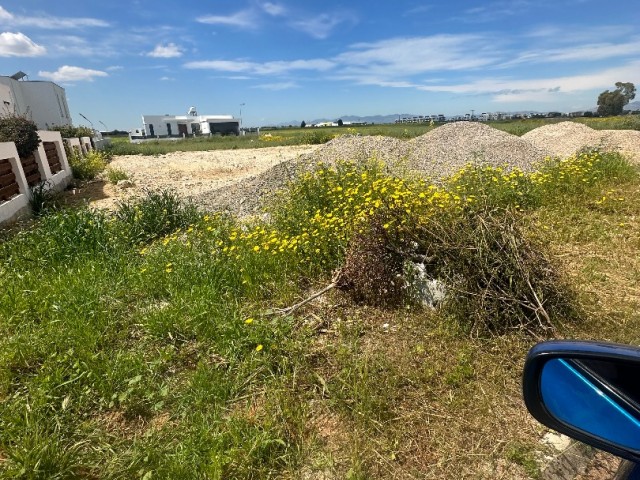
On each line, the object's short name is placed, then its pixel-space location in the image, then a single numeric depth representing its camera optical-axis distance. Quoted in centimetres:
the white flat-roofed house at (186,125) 7113
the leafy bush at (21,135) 940
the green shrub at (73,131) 1965
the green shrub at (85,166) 1309
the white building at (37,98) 2518
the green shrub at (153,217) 545
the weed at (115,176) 1265
